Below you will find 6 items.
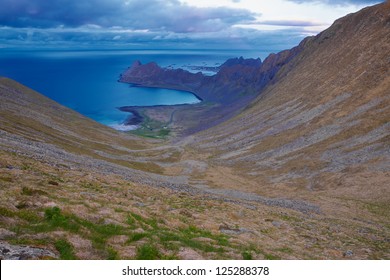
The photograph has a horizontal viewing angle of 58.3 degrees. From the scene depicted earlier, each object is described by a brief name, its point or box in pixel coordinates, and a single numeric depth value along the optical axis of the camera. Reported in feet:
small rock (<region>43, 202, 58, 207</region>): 85.76
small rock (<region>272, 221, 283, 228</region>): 128.18
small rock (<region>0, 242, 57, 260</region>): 57.52
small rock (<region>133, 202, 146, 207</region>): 115.32
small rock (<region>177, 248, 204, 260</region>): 72.02
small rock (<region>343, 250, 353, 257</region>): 98.47
